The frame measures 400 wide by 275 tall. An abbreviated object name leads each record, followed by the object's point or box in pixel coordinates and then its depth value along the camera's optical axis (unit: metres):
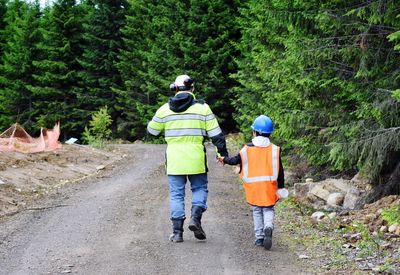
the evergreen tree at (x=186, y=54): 32.69
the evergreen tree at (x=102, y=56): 40.81
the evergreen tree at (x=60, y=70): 40.84
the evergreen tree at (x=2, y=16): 48.28
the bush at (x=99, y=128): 24.10
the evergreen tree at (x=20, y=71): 42.19
